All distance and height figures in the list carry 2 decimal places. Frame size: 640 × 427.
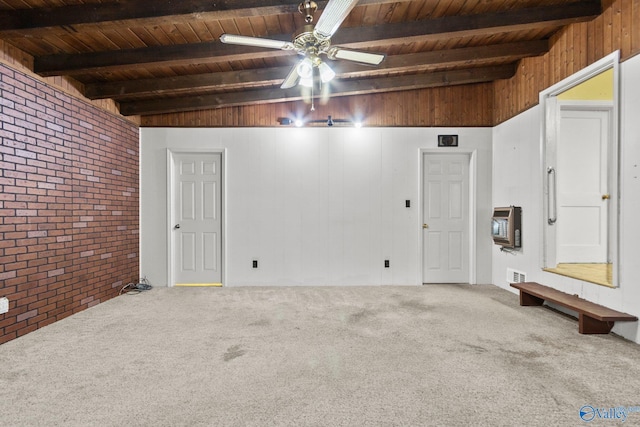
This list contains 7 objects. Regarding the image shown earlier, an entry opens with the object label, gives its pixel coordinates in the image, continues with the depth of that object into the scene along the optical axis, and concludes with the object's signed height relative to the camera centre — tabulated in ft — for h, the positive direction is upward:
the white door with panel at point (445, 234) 16.65 -1.29
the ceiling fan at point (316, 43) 6.53 +3.98
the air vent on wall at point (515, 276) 13.97 -2.98
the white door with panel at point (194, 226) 16.44 -0.86
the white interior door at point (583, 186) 14.98 +1.05
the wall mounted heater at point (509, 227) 14.15 -0.80
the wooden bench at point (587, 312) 8.93 -2.96
